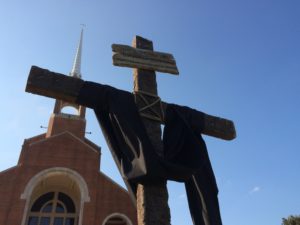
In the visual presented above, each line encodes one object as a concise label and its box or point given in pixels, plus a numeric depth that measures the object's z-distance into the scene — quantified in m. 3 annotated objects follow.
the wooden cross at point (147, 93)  2.31
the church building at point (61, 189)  13.81
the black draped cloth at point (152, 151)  2.36
